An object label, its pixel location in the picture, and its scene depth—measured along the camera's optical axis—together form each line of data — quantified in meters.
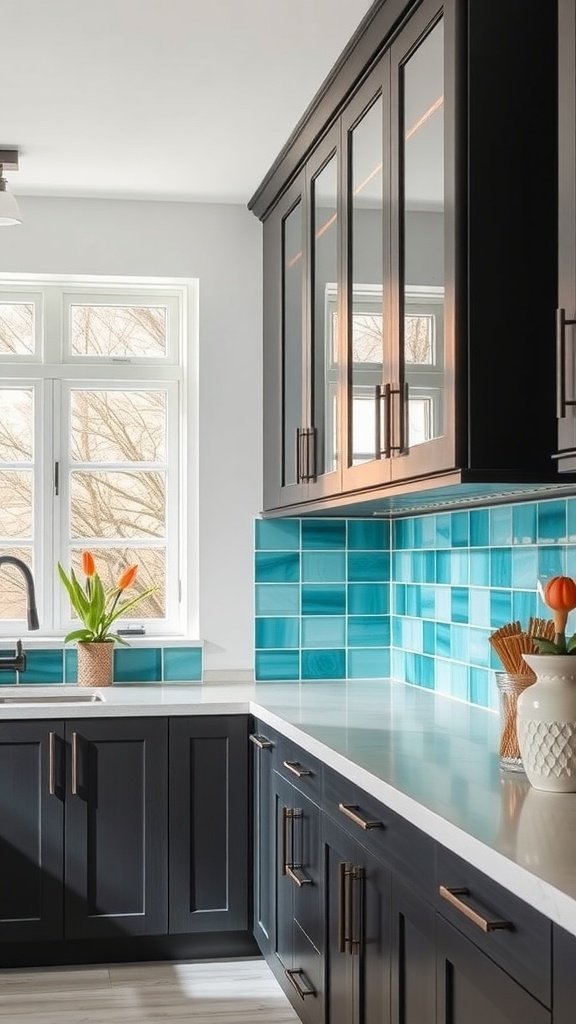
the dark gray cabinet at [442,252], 2.27
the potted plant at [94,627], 4.13
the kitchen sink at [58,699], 4.09
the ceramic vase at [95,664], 4.13
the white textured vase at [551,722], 2.05
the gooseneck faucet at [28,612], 4.01
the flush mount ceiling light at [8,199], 3.83
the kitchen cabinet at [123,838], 3.69
